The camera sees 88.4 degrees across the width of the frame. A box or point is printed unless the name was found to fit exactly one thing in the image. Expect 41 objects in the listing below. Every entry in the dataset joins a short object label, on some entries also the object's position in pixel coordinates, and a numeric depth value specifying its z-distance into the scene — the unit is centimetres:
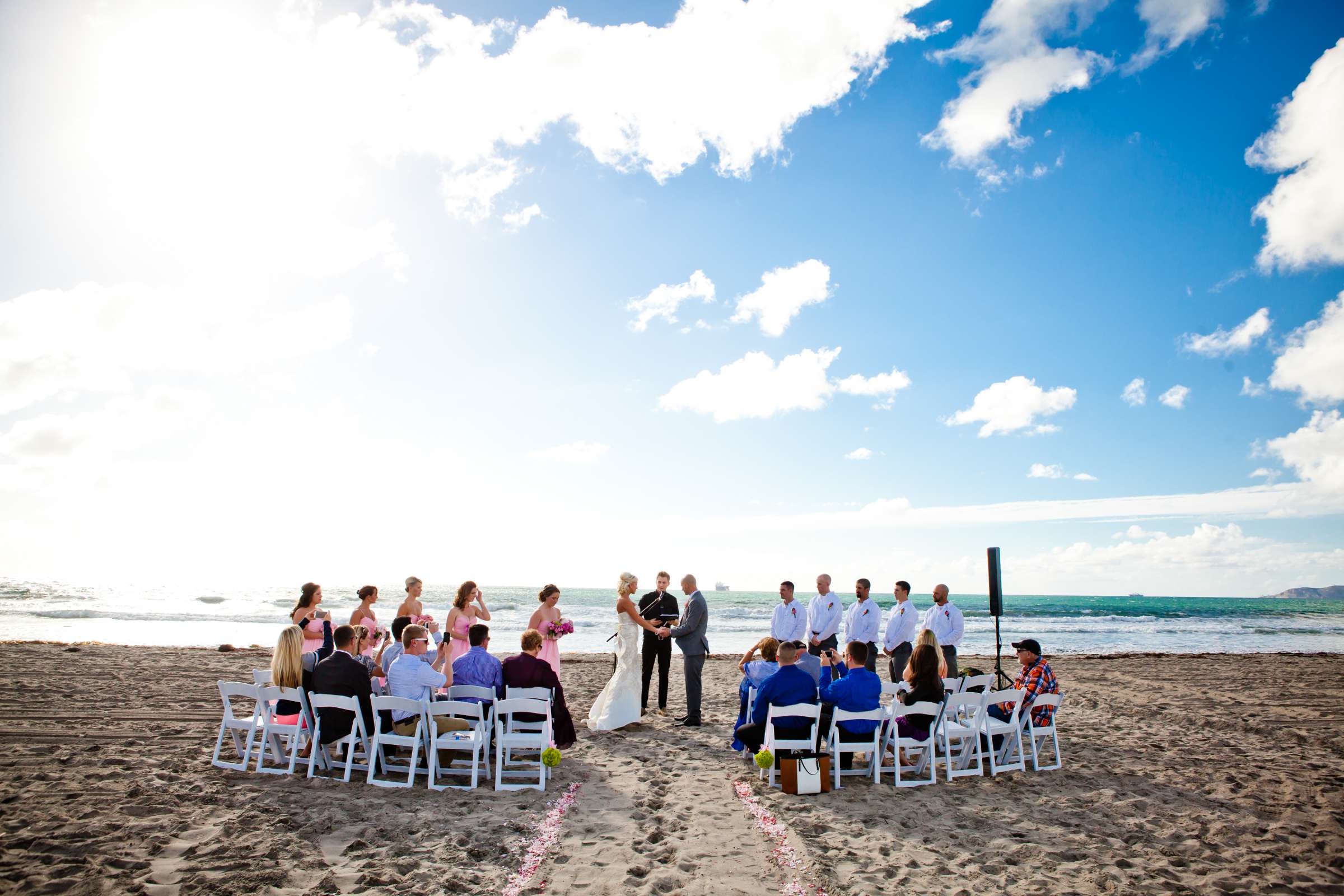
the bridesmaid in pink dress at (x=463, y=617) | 759
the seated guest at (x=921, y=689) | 602
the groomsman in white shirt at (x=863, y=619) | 906
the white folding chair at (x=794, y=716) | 561
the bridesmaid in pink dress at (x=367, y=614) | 734
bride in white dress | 815
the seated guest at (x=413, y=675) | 583
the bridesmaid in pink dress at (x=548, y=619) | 761
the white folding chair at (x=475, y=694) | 593
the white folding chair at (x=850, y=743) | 571
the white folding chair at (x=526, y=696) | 589
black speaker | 1005
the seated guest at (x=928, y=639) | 651
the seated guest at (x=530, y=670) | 616
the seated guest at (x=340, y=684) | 566
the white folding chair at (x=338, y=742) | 540
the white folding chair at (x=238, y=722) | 553
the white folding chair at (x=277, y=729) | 562
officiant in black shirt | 875
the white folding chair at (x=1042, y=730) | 602
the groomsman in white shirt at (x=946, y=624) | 913
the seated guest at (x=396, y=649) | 712
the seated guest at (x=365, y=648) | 678
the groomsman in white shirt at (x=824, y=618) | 952
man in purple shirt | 612
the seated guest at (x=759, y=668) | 677
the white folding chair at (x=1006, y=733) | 607
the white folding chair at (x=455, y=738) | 550
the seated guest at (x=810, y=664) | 729
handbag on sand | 557
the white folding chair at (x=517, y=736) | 557
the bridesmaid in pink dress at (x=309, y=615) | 676
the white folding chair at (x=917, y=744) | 574
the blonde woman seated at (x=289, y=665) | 576
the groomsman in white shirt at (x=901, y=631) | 888
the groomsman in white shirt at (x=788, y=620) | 927
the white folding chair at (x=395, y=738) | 533
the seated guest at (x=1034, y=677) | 628
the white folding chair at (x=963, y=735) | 578
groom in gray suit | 825
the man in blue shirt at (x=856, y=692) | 579
